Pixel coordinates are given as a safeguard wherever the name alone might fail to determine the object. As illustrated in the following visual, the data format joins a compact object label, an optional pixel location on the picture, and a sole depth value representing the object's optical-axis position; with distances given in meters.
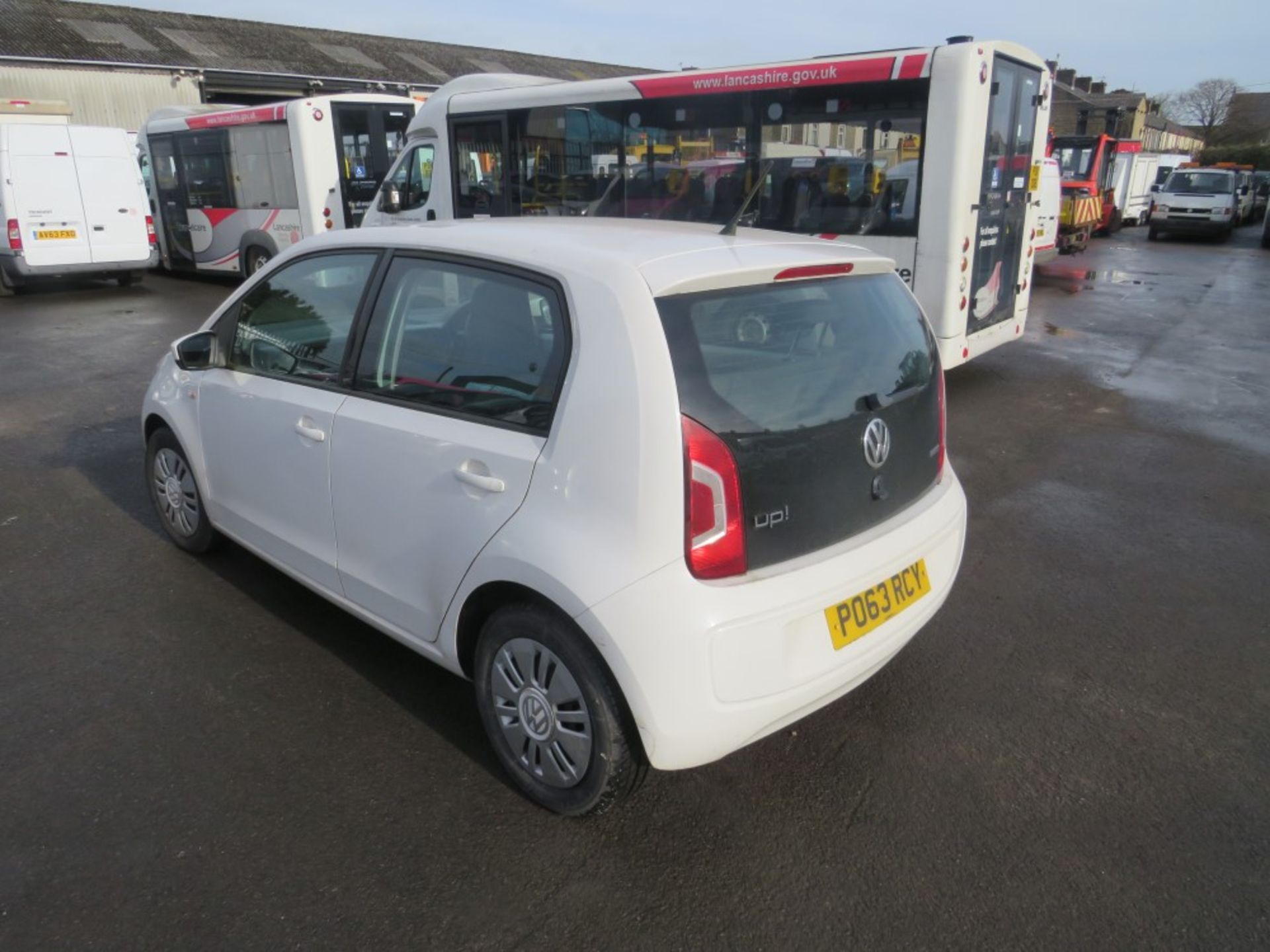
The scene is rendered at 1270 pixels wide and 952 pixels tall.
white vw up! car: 2.40
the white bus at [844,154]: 7.48
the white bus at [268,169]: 14.26
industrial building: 28.81
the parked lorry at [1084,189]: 20.55
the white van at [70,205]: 13.89
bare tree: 74.56
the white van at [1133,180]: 27.38
